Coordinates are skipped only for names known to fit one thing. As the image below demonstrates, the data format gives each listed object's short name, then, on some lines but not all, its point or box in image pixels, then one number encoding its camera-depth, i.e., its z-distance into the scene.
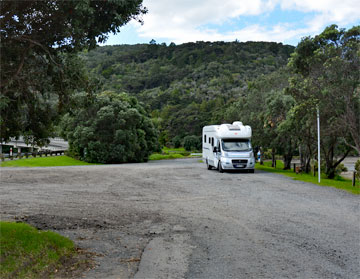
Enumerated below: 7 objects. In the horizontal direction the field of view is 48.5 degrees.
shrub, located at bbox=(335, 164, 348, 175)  37.52
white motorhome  25.36
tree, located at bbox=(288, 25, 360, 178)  21.12
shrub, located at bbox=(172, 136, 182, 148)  92.20
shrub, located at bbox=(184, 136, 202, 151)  87.81
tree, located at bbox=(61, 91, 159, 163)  49.19
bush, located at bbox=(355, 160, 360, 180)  30.35
